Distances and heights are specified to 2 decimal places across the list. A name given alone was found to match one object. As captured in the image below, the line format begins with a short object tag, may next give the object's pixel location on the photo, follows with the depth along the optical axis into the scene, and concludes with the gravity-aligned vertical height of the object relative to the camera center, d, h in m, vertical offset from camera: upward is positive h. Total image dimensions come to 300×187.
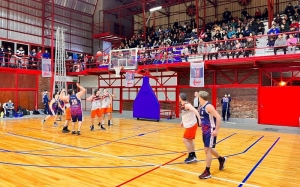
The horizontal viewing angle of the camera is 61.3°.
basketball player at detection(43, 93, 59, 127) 12.99 -0.58
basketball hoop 17.66 +1.95
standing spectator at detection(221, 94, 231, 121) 16.44 -0.44
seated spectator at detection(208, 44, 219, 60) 16.08 +2.95
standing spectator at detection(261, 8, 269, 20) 21.70 +7.12
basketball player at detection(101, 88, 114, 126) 13.10 -0.33
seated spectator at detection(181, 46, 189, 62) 17.32 +3.23
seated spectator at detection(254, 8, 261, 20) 22.57 +7.44
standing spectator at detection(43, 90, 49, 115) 19.23 -0.24
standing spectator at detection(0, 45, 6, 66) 19.53 +3.14
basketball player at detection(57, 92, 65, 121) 14.21 -0.71
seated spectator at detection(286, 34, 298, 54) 13.52 +2.94
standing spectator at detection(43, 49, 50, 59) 22.70 +3.70
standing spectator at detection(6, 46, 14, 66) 19.58 +3.33
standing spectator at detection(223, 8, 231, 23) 24.22 +7.88
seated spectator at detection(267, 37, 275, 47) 14.25 +3.13
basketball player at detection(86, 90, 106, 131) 11.91 -0.31
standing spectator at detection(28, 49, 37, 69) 21.72 +3.14
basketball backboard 17.16 +2.68
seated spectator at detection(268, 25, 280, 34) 14.94 +3.98
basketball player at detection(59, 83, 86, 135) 10.22 -0.35
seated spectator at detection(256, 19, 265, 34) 17.44 +4.91
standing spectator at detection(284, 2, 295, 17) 19.60 +6.79
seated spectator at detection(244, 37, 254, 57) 14.97 +2.99
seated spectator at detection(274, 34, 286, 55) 13.70 +2.98
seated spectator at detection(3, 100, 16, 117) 17.95 -0.93
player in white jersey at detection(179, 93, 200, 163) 6.61 -0.82
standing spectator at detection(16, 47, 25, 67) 20.86 +3.44
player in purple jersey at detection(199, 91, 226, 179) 5.39 -0.67
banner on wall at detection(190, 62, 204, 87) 15.74 +1.44
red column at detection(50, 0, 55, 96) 22.20 +2.92
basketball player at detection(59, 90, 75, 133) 11.34 -0.83
